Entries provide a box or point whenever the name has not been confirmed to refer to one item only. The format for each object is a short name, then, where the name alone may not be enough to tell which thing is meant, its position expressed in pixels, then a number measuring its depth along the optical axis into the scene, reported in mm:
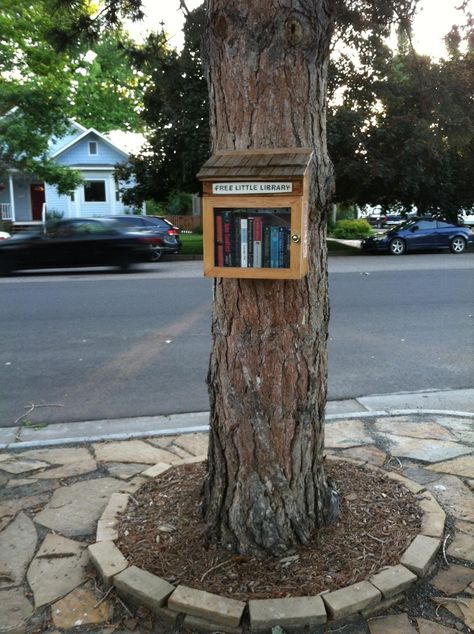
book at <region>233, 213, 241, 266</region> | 2531
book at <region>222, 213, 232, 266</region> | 2545
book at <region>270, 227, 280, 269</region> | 2498
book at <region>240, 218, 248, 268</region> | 2520
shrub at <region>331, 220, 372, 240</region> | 30266
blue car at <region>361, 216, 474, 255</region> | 22172
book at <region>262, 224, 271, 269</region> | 2502
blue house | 35031
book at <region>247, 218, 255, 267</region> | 2516
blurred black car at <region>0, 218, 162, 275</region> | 15117
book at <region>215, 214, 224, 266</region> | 2553
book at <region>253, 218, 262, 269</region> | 2510
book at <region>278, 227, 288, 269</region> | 2490
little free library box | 2467
